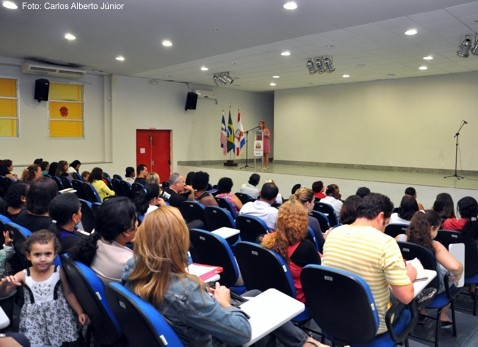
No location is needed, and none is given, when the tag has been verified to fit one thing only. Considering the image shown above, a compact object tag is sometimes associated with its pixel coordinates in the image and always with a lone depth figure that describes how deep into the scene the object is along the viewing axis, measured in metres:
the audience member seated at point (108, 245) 1.94
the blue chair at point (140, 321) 1.42
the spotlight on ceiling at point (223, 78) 11.27
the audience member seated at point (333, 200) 5.38
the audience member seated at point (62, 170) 7.43
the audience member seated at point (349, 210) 3.23
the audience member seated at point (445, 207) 3.96
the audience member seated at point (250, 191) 6.19
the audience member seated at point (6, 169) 7.19
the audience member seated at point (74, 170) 7.79
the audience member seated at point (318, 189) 6.18
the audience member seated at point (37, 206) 2.79
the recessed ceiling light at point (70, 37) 7.15
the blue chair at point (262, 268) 2.40
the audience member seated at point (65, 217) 2.38
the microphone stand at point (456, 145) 11.26
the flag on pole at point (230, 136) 13.73
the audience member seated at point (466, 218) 3.41
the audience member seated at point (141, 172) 8.07
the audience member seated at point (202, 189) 4.73
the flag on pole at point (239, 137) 13.88
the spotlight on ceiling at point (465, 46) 7.00
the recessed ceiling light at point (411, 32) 6.62
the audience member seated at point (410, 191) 5.79
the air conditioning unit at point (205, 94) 13.51
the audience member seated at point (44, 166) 7.87
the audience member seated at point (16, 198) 3.31
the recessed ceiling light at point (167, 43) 7.54
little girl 2.04
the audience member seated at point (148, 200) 3.75
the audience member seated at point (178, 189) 5.14
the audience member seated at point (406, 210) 3.94
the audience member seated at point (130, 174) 8.15
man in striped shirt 1.95
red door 12.49
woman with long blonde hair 1.48
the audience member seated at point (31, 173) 5.89
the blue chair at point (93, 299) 1.84
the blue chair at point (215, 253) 2.71
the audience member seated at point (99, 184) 6.47
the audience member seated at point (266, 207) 3.97
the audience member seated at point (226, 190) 5.16
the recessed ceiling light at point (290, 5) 5.29
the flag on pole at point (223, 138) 13.64
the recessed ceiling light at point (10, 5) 5.41
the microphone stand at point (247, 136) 15.52
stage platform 8.69
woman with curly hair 2.46
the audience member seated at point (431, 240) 2.63
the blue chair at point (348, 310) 1.96
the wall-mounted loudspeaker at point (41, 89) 9.86
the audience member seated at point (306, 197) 4.17
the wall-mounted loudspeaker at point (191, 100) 13.26
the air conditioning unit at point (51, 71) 9.44
